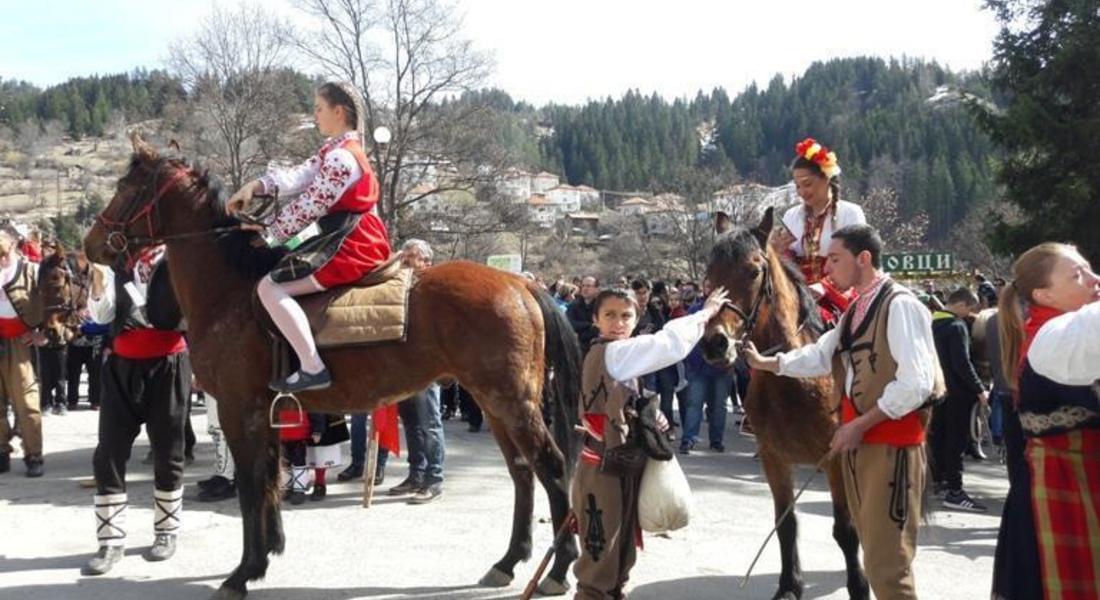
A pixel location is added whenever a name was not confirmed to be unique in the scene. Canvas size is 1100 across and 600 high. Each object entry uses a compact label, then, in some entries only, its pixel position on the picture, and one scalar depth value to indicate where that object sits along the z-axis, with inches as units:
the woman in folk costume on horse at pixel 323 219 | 212.7
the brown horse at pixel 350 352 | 219.9
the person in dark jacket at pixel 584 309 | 454.8
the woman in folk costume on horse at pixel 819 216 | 224.1
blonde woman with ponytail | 137.9
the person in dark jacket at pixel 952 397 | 360.5
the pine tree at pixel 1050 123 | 655.8
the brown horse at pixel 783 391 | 193.2
